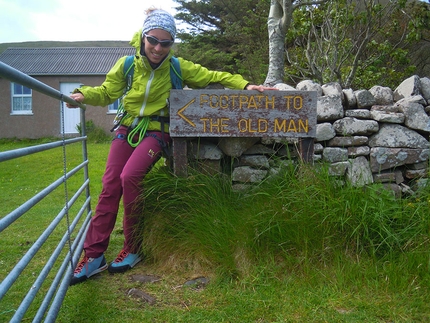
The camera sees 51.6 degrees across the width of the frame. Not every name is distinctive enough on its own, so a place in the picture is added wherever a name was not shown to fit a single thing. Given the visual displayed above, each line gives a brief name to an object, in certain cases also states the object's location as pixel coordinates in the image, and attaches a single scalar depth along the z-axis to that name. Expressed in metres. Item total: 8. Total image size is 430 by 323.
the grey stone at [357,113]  3.88
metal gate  1.68
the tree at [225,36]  15.24
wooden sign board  3.55
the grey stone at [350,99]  3.96
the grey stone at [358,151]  3.84
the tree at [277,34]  6.15
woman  3.37
